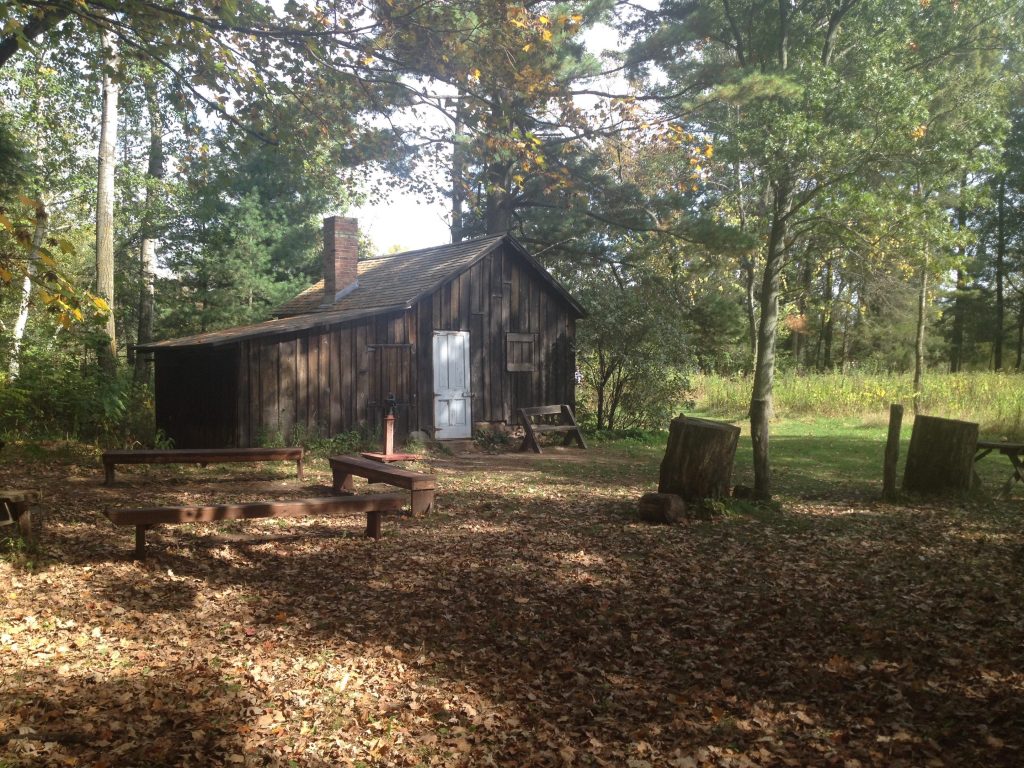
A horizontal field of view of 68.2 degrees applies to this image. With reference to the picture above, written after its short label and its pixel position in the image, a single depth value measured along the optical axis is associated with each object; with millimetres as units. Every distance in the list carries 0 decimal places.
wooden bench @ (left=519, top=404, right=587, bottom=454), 16984
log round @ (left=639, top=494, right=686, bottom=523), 8586
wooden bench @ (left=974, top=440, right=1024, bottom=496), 10156
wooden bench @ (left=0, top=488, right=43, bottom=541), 6441
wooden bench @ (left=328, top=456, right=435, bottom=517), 8781
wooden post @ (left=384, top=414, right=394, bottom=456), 13789
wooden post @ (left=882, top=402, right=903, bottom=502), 9727
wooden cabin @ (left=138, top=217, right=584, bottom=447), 14891
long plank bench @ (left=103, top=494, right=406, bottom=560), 6244
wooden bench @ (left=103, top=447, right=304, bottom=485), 10164
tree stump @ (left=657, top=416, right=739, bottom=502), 8766
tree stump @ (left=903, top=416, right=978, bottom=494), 10016
